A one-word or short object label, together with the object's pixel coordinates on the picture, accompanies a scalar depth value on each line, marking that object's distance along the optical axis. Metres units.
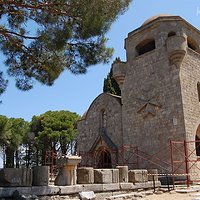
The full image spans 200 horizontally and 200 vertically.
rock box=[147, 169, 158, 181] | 11.79
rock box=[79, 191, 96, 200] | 7.69
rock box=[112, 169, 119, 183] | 9.95
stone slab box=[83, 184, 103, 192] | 8.79
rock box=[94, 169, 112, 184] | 9.45
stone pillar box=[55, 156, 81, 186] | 8.48
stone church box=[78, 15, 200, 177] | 13.91
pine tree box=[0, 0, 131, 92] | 8.90
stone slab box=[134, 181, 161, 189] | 10.70
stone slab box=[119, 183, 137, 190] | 10.02
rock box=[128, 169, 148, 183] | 10.83
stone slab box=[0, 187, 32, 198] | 6.91
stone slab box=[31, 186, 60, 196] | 7.56
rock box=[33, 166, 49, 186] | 7.80
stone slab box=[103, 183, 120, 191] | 9.36
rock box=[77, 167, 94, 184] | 9.20
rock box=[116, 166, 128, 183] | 10.46
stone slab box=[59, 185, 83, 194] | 8.08
